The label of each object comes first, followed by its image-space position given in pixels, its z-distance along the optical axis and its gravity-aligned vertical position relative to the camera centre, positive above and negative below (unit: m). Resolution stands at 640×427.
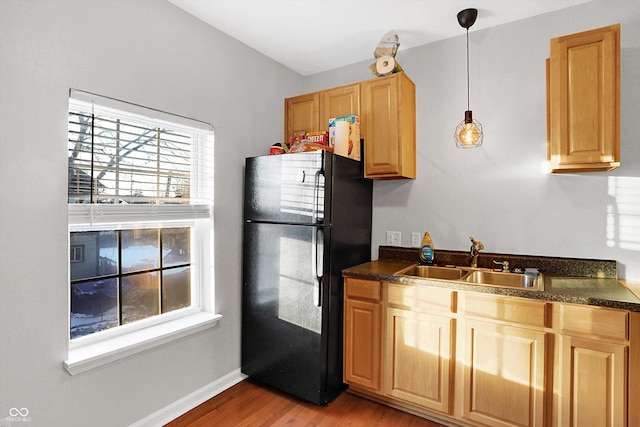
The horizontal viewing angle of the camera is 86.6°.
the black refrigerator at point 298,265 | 2.22 -0.37
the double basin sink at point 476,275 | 2.13 -0.42
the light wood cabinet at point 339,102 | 2.62 +0.88
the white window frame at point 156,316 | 1.75 -0.44
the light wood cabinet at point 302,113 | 2.85 +0.86
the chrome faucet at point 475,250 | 2.38 -0.26
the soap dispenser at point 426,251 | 2.54 -0.28
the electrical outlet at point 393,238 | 2.78 -0.20
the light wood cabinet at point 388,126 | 2.46 +0.65
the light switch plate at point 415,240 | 2.70 -0.21
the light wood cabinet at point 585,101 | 1.81 +0.63
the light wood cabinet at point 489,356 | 1.62 -0.79
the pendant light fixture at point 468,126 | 2.20 +0.58
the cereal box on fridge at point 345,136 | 2.48 +0.57
